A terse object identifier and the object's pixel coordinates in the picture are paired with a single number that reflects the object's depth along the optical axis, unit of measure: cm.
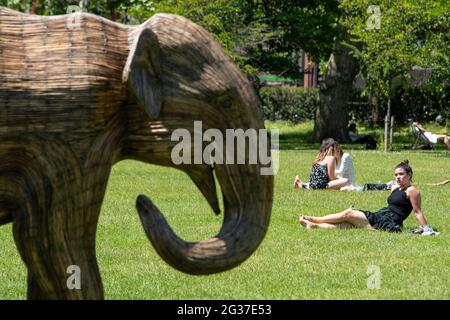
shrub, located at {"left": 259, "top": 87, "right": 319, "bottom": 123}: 4369
